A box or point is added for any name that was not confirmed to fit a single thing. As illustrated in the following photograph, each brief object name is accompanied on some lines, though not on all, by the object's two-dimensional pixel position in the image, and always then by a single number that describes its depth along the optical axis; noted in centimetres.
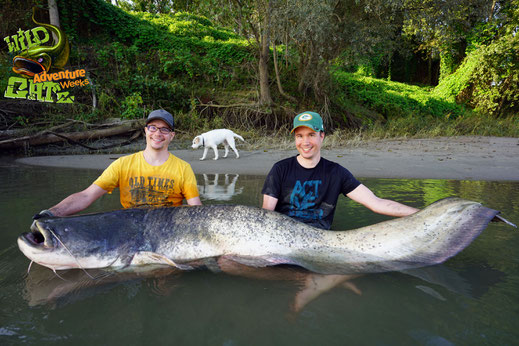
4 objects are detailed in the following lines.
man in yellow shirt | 311
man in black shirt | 305
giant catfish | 220
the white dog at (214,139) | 893
